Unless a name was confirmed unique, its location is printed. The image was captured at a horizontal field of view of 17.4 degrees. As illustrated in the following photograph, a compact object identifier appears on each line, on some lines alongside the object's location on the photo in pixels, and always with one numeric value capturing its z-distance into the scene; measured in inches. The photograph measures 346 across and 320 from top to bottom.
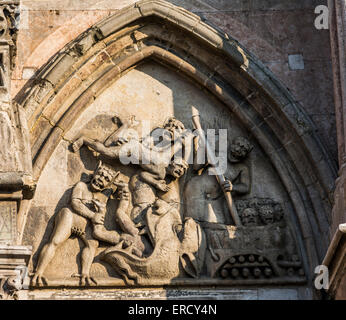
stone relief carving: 432.5
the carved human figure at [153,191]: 442.3
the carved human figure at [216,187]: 445.4
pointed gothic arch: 441.1
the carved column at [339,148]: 388.2
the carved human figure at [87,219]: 431.8
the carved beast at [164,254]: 430.0
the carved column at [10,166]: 388.8
